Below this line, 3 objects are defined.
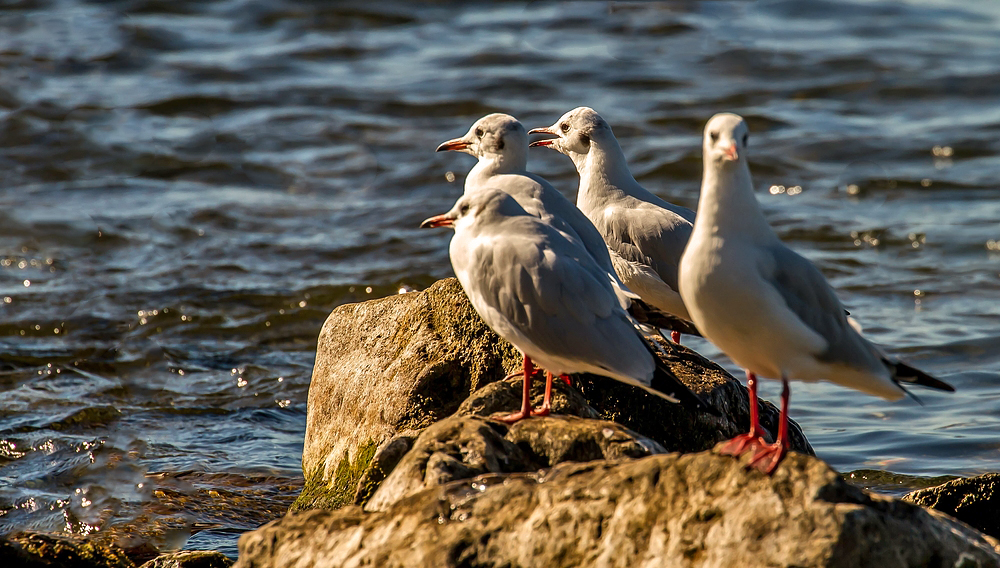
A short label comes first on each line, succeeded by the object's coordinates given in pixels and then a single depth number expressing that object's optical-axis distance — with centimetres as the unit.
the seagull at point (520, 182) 1105
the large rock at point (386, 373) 1149
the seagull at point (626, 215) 1284
